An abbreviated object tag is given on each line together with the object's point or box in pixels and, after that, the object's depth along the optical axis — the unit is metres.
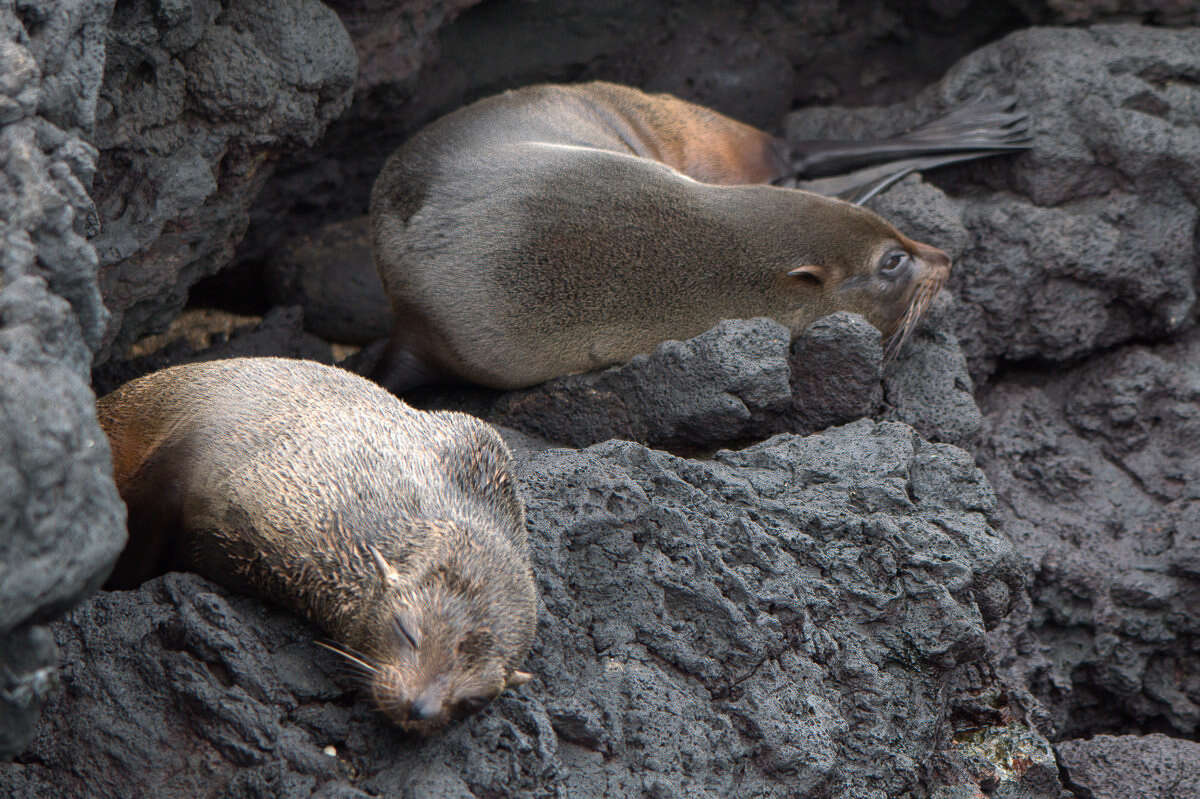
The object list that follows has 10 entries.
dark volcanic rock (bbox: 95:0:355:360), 8.29
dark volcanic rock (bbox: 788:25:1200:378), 10.91
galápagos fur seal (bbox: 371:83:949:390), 9.98
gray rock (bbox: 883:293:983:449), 9.25
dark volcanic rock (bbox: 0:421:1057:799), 5.88
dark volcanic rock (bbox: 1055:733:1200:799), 7.64
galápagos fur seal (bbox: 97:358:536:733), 5.91
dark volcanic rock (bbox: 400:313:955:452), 8.89
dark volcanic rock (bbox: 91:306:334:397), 10.51
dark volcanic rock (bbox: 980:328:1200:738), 9.20
